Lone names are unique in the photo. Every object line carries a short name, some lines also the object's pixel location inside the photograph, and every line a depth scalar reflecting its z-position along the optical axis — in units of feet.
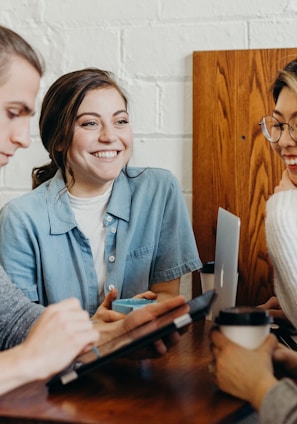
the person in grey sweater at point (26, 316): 3.15
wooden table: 2.87
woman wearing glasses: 2.97
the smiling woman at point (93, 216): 5.63
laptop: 4.08
